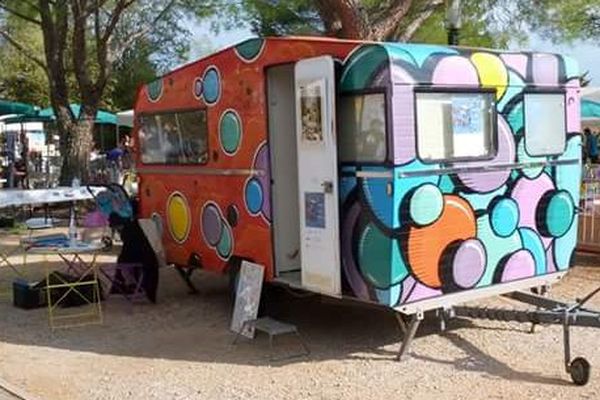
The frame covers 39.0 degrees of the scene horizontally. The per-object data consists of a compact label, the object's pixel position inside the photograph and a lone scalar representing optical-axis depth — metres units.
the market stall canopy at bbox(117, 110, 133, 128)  22.98
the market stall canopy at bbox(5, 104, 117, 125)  22.62
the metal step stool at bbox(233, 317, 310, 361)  6.75
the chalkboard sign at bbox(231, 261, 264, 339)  7.28
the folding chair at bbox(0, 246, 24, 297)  9.72
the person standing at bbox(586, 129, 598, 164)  19.61
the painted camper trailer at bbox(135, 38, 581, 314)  6.10
